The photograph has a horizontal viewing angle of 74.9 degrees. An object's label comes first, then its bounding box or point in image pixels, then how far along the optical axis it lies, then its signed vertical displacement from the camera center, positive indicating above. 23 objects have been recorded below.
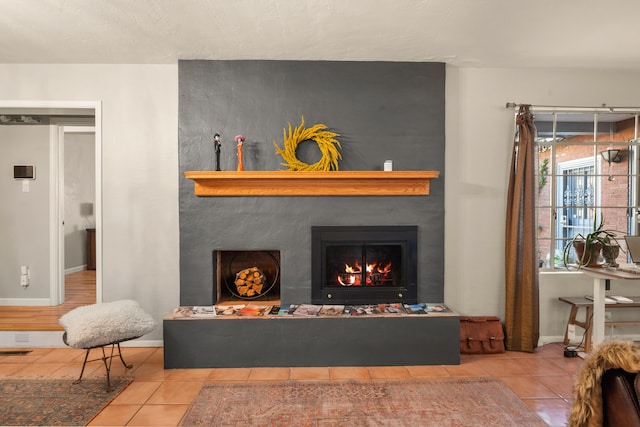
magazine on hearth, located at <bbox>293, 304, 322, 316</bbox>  3.31 -0.81
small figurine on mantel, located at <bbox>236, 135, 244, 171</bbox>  3.42 +0.51
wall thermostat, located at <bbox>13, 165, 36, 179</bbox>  4.64 +0.41
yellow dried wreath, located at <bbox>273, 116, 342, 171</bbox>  3.45 +0.51
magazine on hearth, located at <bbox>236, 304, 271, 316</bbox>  3.29 -0.81
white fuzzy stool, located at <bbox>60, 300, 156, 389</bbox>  2.73 -0.78
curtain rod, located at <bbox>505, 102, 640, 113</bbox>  3.71 +0.91
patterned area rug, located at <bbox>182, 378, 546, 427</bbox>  2.37 -1.20
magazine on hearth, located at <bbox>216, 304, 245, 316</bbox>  3.31 -0.81
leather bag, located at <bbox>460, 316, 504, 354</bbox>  3.52 -1.07
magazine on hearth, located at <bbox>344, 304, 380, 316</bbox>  3.31 -0.81
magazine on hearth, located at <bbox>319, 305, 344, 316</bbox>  3.30 -0.82
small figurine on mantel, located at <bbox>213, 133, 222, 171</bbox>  3.42 +0.52
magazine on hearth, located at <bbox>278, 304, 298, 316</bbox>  3.32 -0.82
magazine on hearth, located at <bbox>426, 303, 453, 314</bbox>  3.37 -0.81
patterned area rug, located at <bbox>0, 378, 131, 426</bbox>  2.41 -1.21
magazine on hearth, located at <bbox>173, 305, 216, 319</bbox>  3.25 -0.82
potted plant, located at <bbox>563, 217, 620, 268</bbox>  3.21 -0.30
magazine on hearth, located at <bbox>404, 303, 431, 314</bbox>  3.35 -0.81
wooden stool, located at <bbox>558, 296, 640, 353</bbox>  3.45 -0.89
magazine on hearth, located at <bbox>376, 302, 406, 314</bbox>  3.34 -0.81
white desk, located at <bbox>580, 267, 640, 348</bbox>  3.04 -0.64
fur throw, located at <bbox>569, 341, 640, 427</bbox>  1.22 -0.52
